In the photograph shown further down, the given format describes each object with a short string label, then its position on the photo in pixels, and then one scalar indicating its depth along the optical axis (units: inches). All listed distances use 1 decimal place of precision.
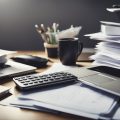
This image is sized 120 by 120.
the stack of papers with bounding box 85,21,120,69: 41.4
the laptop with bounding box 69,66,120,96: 30.4
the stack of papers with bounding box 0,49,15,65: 41.0
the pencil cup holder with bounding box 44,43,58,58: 50.7
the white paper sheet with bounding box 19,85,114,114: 26.3
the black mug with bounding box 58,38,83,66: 44.7
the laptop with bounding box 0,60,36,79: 38.0
